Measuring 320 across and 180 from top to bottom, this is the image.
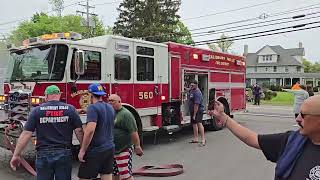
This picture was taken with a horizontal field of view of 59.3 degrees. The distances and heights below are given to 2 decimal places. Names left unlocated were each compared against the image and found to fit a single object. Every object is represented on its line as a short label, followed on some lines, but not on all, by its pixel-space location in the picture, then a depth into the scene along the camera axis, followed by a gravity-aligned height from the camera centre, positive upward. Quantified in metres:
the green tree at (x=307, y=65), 86.27 +6.17
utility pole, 36.88 +9.93
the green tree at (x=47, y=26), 39.16 +8.69
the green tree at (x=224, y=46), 55.13 +7.60
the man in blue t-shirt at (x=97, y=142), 3.42 -0.71
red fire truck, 5.51 +0.23
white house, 54.99 +3.52
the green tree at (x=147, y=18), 34.24 +8.34
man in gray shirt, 7.79 -0.33
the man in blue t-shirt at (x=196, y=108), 7.59 -0.66
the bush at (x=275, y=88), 39.58 -0.54
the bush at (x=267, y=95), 26.57 -1.02
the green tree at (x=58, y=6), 44.91 +12.61
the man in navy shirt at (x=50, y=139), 3.17 -0.61
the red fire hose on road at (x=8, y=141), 5.20 -1.06
